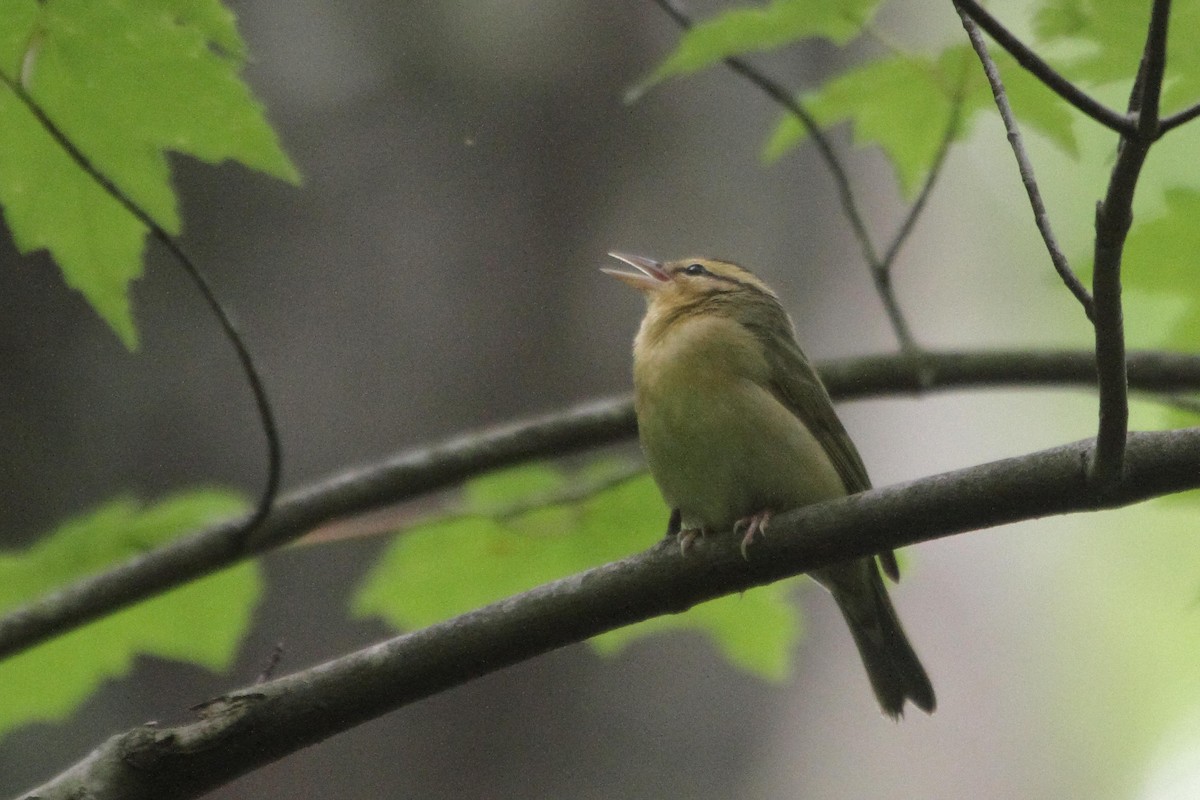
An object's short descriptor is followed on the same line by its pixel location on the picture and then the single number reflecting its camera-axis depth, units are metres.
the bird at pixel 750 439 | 7.37
